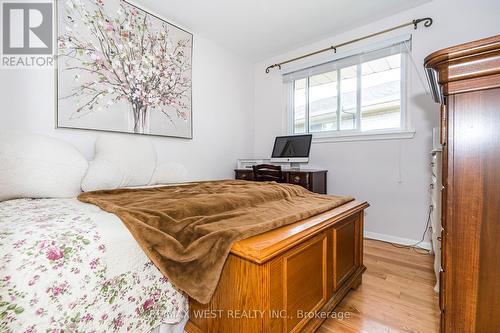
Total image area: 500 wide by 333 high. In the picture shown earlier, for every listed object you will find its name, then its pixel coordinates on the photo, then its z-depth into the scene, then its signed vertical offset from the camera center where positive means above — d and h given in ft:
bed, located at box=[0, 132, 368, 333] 2.43 -1.16
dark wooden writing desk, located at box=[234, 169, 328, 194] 8.62 -0.52
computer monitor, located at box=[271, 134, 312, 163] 9.56 +0.71
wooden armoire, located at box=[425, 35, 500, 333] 1.67 -0.14
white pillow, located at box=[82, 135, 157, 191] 5.44 +0.02
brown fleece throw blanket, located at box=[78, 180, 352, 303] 2.84 -0.82
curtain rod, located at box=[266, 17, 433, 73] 7.68 +4.88
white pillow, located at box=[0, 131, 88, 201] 4.30 -0.09
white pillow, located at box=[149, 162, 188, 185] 7.11 -0.31
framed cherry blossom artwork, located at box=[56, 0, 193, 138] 6.33 +2.97
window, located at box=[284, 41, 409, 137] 8.47 +2.93
